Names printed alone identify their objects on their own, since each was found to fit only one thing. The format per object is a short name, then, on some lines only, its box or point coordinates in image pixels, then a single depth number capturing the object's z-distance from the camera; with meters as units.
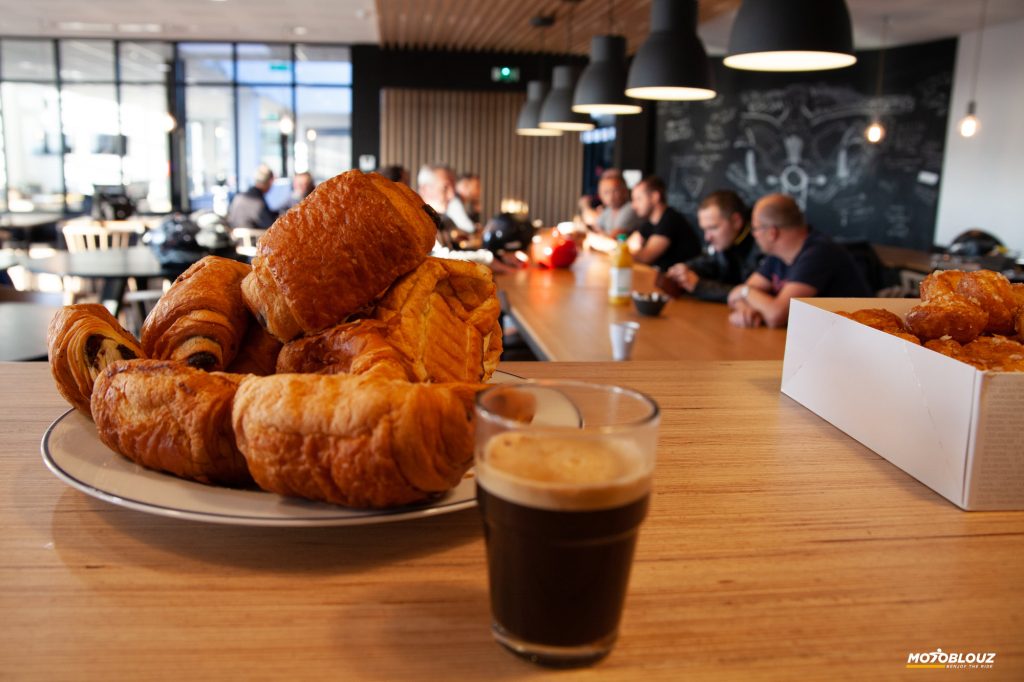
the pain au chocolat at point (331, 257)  0.90
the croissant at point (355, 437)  0.64
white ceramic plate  0.66
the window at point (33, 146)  12.33
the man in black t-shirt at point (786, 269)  3.34
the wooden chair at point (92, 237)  7.82
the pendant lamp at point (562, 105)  6.64
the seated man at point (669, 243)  6.40
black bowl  3.40
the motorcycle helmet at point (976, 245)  6.18
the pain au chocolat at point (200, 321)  0.89
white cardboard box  0.80
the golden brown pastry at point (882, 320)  1.08
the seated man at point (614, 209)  7.86
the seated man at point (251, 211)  8.88
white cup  2.61
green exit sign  12.30
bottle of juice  3.63
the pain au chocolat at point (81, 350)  0.86
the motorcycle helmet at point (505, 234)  5.25
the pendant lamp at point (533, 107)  8.19
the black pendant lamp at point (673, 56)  3.55
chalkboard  9.55
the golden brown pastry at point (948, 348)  0.98
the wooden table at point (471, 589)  0.56
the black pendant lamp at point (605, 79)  4.98
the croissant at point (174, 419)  0.71
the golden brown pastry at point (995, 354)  0.91
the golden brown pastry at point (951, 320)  1.03
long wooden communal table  2.74
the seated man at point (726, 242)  4.93
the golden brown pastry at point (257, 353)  0.97
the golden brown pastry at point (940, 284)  1.08
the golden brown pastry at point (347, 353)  0.79
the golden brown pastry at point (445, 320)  0.90
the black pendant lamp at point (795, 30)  2.62
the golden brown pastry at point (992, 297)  1.07
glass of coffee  0.52
